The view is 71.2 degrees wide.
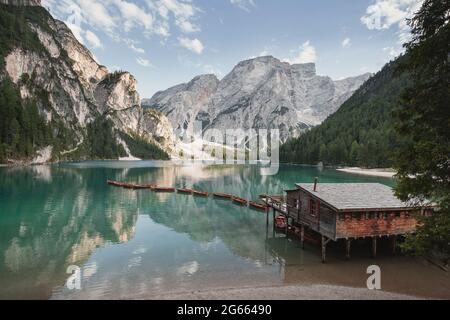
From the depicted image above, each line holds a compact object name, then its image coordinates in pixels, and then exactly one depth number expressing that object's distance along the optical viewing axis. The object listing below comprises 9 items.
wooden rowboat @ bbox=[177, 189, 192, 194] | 77.96
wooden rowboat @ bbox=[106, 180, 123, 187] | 88.38
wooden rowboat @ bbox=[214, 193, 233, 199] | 68.67
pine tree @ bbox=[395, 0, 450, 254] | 13.43
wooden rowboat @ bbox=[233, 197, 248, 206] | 62.41
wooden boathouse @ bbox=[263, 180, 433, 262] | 27.81
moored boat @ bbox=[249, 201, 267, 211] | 57.44
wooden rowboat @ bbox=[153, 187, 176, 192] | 81.88
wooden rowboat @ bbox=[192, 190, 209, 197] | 74.64
